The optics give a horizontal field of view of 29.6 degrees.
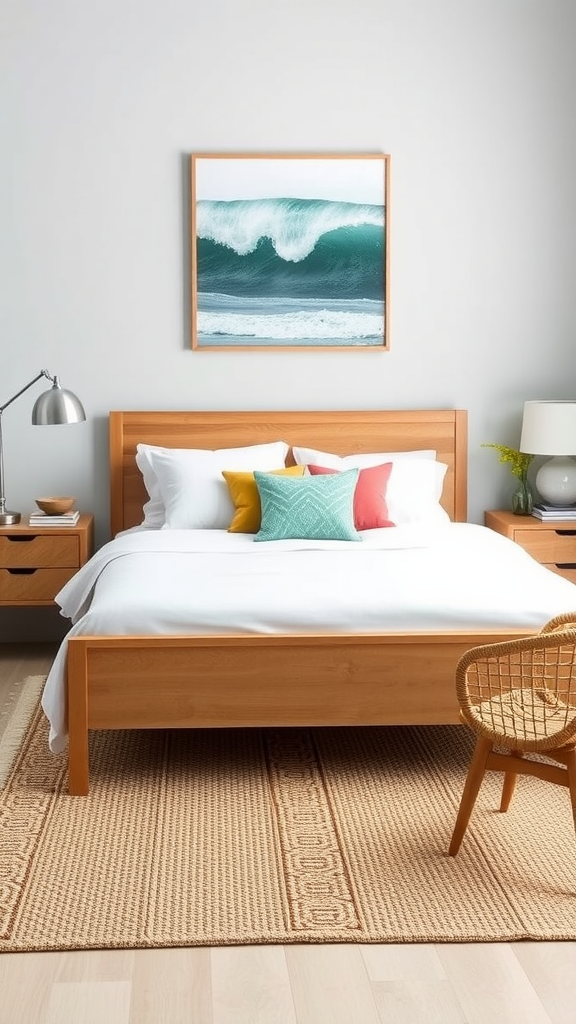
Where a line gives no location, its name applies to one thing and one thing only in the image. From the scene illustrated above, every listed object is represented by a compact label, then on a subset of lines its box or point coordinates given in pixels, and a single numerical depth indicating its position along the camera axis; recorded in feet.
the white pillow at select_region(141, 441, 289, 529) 13.97
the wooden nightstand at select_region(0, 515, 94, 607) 13.99
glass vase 15.24
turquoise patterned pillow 12.88
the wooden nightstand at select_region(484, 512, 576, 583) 14.49
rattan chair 7.82
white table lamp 14.56
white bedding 9.87
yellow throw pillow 13.52
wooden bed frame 9.74
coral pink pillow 13.65
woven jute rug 7.48
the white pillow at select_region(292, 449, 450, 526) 14.16
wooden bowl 14.33
